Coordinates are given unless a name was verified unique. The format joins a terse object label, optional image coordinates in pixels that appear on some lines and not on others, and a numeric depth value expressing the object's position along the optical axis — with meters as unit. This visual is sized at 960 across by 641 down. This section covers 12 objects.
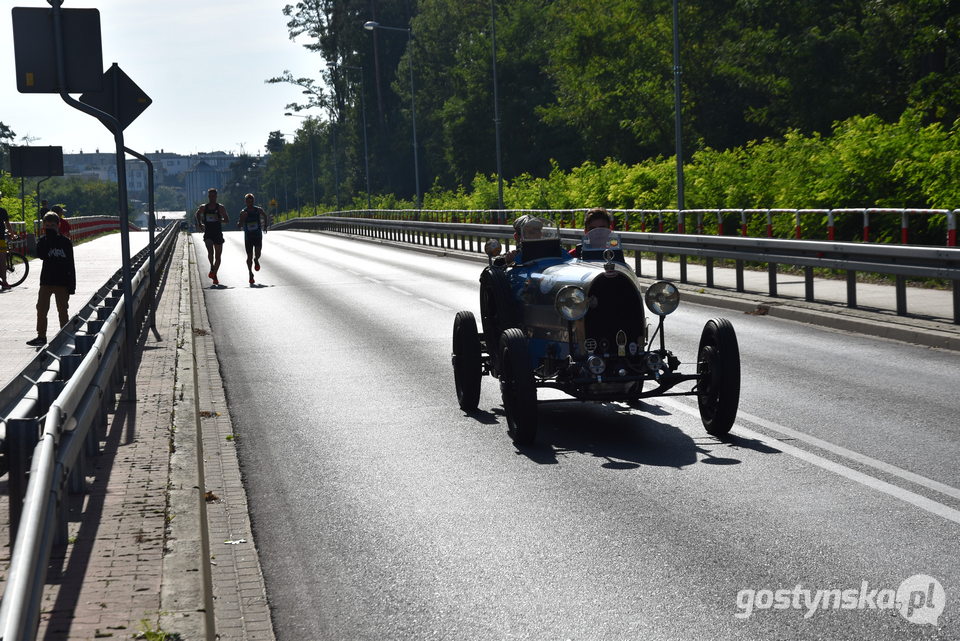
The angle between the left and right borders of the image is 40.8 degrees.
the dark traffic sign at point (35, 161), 37.28
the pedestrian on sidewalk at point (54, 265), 15.77
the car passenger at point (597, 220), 9.73
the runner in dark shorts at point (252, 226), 29.00
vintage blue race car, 8.52
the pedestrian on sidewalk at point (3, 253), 25.00
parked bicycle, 26.76
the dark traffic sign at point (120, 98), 11.02
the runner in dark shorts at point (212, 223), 28.53
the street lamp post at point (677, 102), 27.72
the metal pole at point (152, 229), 14.60
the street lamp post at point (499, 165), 43.34
